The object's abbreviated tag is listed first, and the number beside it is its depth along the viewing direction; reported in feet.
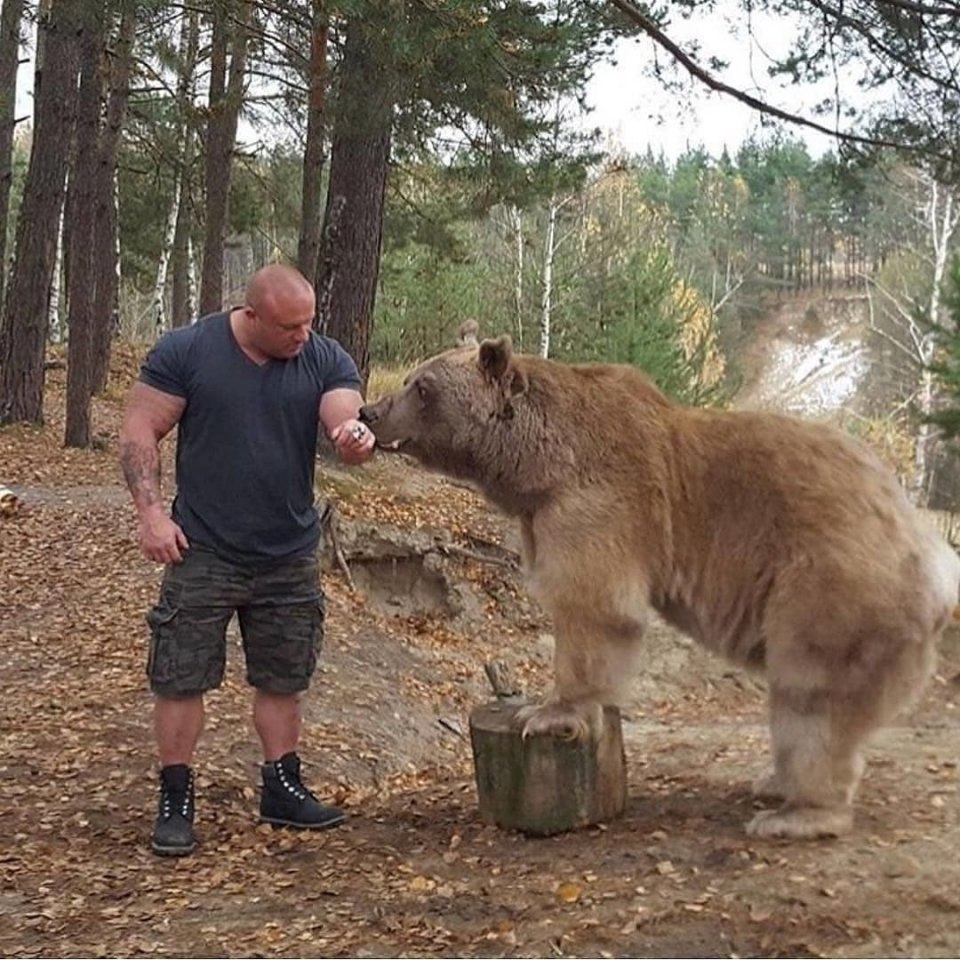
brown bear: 16.19
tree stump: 17.85
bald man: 17.29
